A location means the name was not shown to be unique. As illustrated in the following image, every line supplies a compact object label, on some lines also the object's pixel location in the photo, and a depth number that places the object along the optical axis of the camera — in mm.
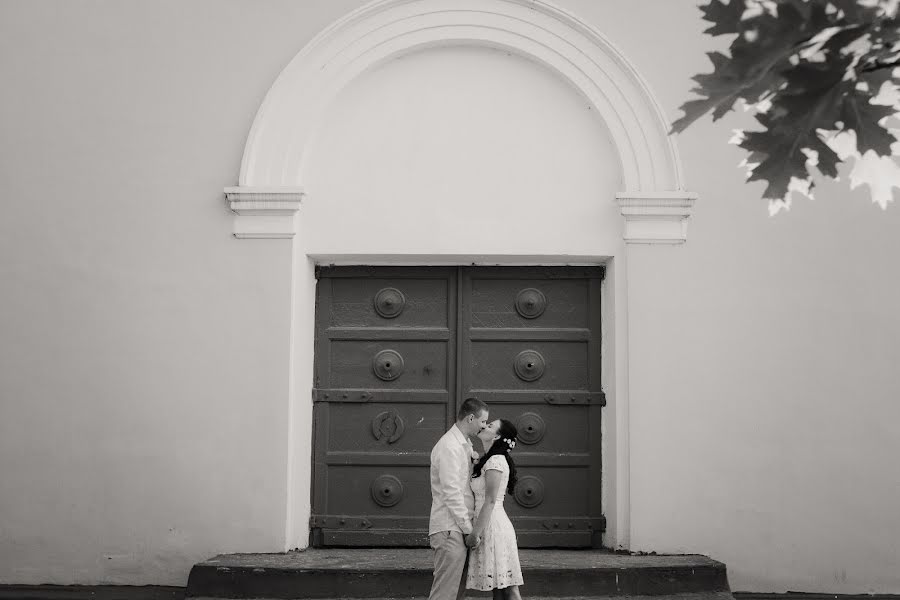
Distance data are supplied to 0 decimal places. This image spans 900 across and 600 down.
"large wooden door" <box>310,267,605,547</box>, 7957
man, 6109
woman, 6121
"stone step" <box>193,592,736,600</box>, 6879
